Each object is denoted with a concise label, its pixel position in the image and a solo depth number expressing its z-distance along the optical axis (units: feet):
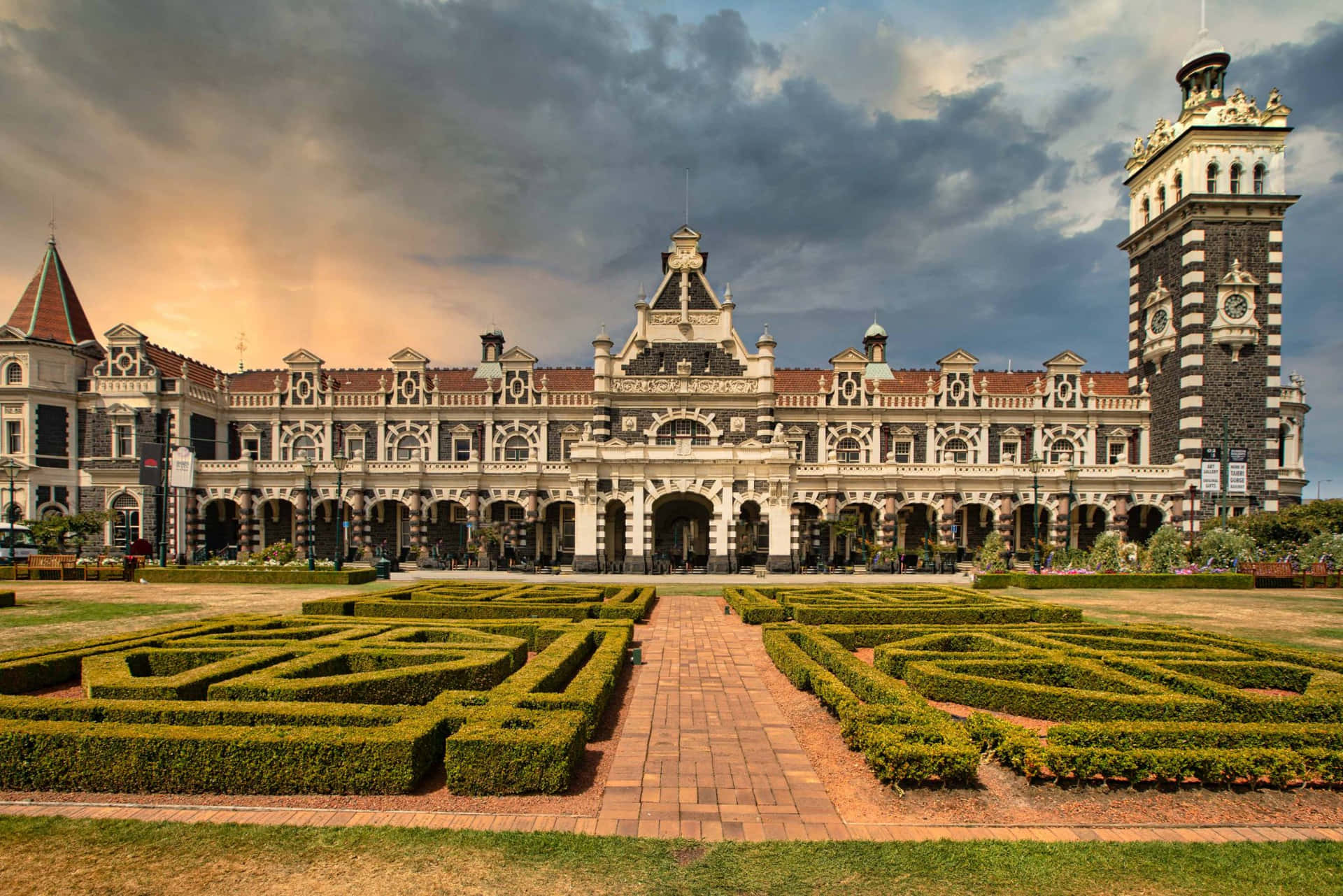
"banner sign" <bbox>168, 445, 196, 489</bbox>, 112.57
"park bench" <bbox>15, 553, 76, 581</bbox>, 94.94
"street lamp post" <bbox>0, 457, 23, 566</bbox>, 118.93
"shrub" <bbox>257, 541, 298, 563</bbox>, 104.27
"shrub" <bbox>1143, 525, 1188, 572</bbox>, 105.40
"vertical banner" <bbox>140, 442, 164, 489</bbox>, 106.73
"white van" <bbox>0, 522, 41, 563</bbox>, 119.24
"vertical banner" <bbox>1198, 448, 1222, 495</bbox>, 139.23
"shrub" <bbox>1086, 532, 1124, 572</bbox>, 104.99
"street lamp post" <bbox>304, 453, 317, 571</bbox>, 118.21
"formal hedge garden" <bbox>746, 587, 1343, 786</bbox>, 25.36
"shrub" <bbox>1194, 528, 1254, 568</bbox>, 107.76
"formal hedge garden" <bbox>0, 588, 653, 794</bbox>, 24.20
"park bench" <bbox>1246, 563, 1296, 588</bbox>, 95.25
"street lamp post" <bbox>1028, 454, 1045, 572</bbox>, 108.17
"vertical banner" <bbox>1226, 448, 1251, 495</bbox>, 137.90
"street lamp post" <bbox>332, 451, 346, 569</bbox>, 106.54
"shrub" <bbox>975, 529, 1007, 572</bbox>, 110.11
